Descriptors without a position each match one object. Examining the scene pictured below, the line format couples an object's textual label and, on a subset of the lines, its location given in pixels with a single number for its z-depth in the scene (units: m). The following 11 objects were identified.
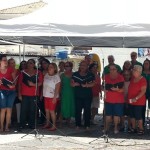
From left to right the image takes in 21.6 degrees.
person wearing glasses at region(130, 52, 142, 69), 11.17
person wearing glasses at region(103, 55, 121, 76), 10.44
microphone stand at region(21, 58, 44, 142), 9.01
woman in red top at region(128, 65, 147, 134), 8.95
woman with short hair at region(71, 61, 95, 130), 9.46
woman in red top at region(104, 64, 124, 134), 9.12
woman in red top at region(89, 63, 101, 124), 10.27
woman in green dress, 9.82
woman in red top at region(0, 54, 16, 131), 9.06
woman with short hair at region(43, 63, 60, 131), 9.44
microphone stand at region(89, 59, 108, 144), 8.60
